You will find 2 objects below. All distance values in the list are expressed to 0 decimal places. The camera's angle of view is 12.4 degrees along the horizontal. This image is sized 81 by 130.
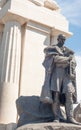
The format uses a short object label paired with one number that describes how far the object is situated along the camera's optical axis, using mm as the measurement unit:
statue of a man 8648
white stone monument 10844
